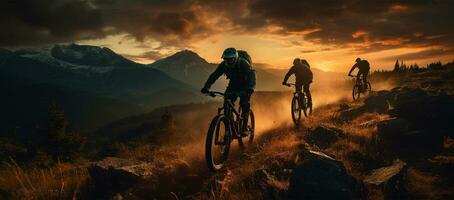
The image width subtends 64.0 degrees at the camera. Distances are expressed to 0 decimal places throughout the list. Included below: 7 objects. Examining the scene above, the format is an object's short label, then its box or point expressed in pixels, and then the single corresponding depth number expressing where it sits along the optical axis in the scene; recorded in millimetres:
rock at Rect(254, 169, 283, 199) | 7031
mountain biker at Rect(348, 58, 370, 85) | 27984
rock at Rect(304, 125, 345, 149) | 12054
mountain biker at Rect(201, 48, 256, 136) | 10273
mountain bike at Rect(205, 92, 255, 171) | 8917
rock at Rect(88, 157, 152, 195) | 8273
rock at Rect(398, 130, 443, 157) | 11250
